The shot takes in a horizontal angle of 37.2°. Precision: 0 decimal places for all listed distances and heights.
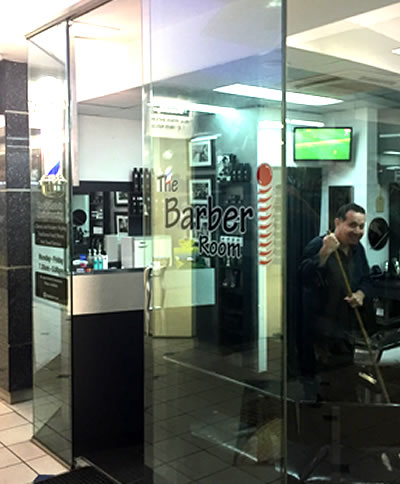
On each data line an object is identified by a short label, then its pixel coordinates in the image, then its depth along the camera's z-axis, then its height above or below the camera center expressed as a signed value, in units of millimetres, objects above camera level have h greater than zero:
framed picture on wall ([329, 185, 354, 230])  6609 +87
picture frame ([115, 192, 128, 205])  6660 +76
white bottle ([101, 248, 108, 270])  5373 -504
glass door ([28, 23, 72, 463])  3518 -206
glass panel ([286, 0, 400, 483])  3631 -337
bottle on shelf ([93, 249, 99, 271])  5052 -496
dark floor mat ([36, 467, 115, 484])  3186 -1483
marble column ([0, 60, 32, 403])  4574 -236
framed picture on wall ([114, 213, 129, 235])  6508 -201
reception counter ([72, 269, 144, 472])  3518 -968
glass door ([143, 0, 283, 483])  2568 -160
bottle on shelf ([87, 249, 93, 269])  5009 -490
